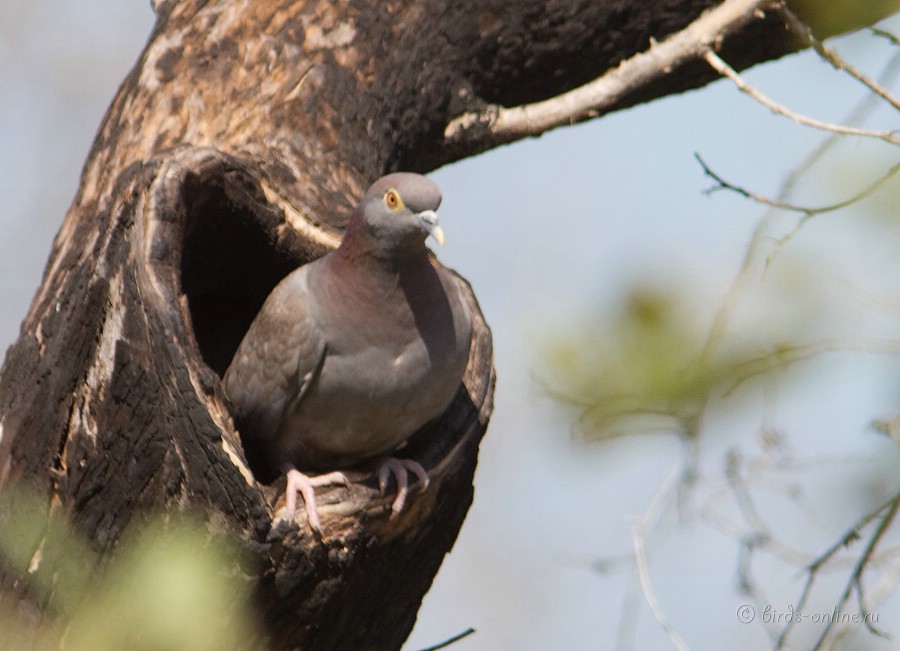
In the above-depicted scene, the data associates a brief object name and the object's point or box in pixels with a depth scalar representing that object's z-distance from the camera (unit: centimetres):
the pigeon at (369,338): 869
